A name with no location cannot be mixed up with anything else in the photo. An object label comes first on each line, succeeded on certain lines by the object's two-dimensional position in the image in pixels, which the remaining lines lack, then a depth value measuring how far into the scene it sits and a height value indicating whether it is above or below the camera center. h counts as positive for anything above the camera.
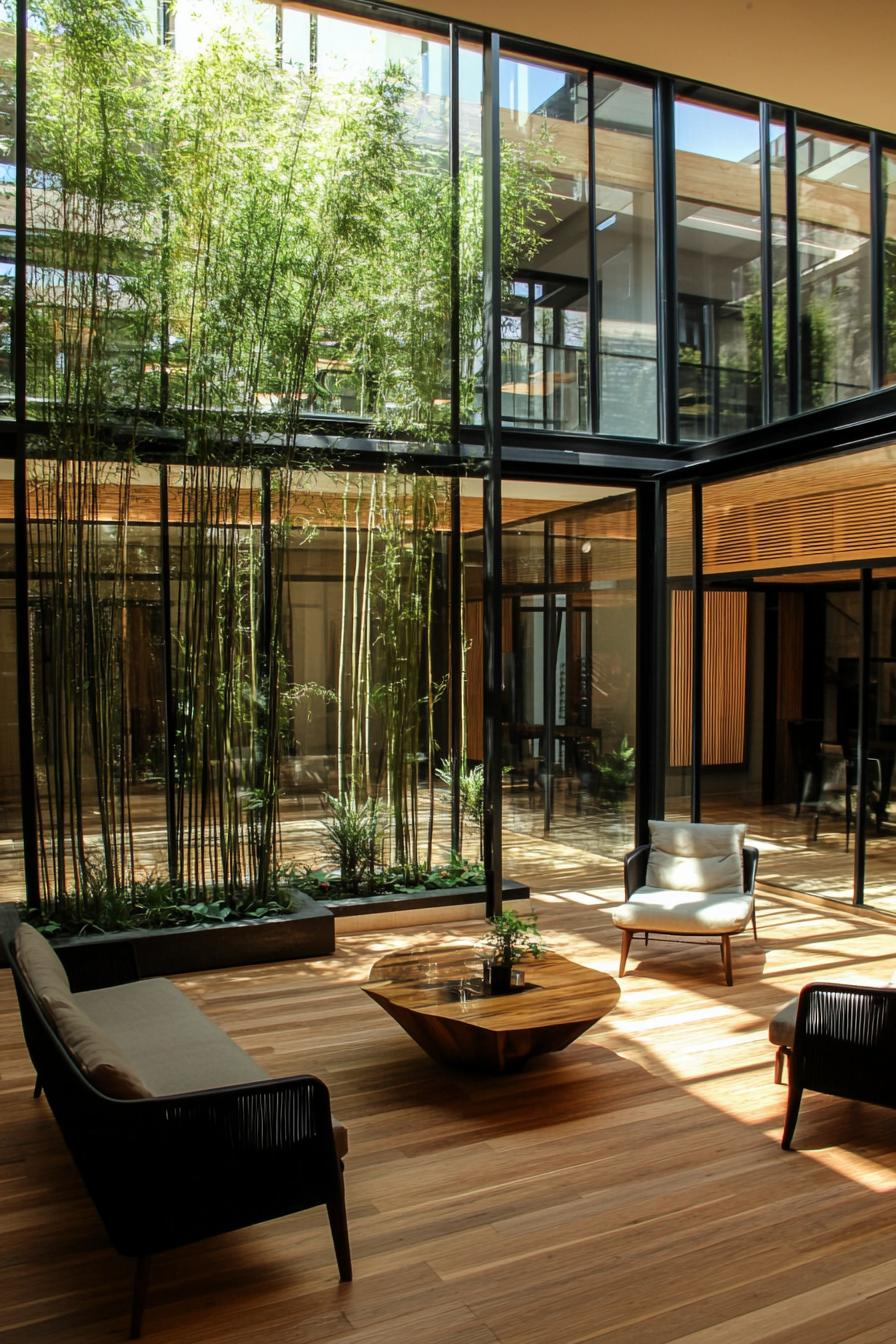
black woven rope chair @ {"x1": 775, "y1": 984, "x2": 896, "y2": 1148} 3.64 -1.34
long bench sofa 2.66 -1.27
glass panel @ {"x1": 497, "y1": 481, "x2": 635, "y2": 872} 8.07 -0.06
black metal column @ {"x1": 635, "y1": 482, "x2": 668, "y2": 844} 8.12 -0.04
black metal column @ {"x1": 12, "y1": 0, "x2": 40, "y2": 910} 5.76 +0.83
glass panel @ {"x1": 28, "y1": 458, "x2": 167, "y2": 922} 5.82 -0.06
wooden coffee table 4.06 -1.38
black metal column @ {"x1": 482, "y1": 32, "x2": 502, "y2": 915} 6.72 +1.19
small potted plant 4.42 -1.23
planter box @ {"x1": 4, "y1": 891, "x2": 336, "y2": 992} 5.71 -1.55
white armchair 5.59 -1.29
